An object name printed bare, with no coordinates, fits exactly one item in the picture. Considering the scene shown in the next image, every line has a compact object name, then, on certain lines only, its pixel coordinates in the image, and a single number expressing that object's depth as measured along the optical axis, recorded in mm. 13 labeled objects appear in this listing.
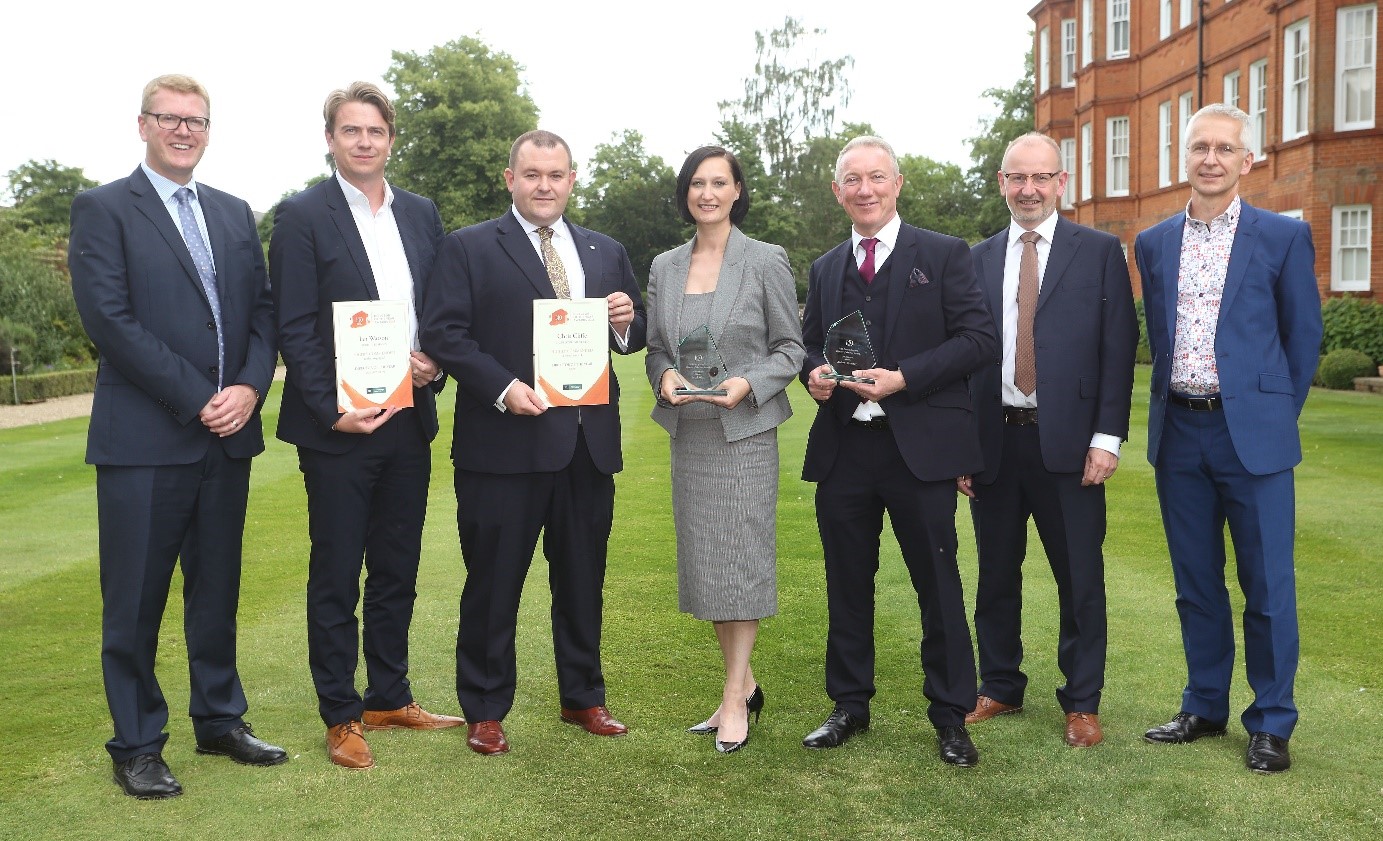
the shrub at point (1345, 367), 23172
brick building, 25609
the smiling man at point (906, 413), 5078
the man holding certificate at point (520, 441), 5184
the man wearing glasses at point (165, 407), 4781
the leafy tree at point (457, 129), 59125
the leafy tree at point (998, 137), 66438
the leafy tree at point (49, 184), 82375
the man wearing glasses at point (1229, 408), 5035
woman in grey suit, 5242
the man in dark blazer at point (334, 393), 5105
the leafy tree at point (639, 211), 70938
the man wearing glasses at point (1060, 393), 5258
